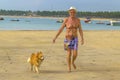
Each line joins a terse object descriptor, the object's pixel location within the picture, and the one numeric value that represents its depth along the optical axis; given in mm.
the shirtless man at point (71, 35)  10719
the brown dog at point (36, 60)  10328
